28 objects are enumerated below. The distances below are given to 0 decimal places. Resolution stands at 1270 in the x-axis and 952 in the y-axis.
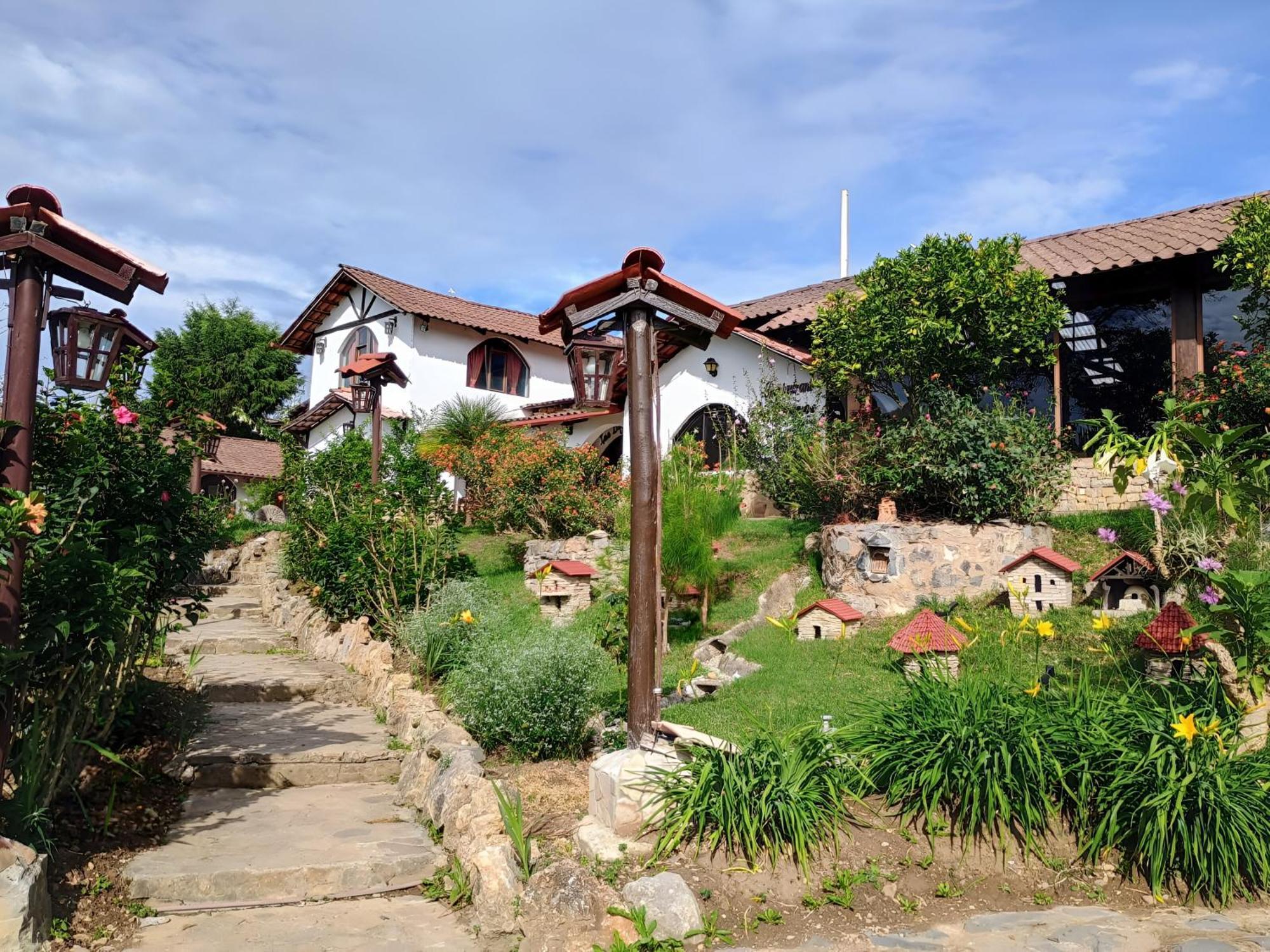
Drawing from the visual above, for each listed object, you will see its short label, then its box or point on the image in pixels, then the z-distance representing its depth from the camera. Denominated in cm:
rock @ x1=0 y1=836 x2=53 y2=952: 385
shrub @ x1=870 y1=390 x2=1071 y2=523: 1027
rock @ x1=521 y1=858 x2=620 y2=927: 434
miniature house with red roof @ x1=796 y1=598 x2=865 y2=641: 916
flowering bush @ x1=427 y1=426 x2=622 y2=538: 1340
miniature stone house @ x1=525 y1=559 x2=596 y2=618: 1068
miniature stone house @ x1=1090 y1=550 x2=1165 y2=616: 866
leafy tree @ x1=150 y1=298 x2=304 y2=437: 3334
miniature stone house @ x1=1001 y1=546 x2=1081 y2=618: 913
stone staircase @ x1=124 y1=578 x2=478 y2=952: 470
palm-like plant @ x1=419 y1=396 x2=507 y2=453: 1822
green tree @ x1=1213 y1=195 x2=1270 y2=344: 1042
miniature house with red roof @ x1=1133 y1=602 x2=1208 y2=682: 604
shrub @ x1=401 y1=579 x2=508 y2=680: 864
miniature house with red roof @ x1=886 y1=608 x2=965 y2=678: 694
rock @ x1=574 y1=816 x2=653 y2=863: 466
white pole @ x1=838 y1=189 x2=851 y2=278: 2512
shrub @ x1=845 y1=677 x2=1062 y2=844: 472
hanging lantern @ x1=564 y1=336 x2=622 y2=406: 674
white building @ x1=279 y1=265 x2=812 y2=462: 2166
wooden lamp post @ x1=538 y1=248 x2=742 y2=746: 561
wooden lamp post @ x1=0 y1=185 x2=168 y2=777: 439
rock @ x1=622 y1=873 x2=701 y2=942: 418
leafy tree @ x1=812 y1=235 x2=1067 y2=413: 1123
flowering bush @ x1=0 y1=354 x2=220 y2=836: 461
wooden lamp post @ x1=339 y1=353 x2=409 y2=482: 1358
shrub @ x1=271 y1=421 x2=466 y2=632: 1043
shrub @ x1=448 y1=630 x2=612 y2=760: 625
